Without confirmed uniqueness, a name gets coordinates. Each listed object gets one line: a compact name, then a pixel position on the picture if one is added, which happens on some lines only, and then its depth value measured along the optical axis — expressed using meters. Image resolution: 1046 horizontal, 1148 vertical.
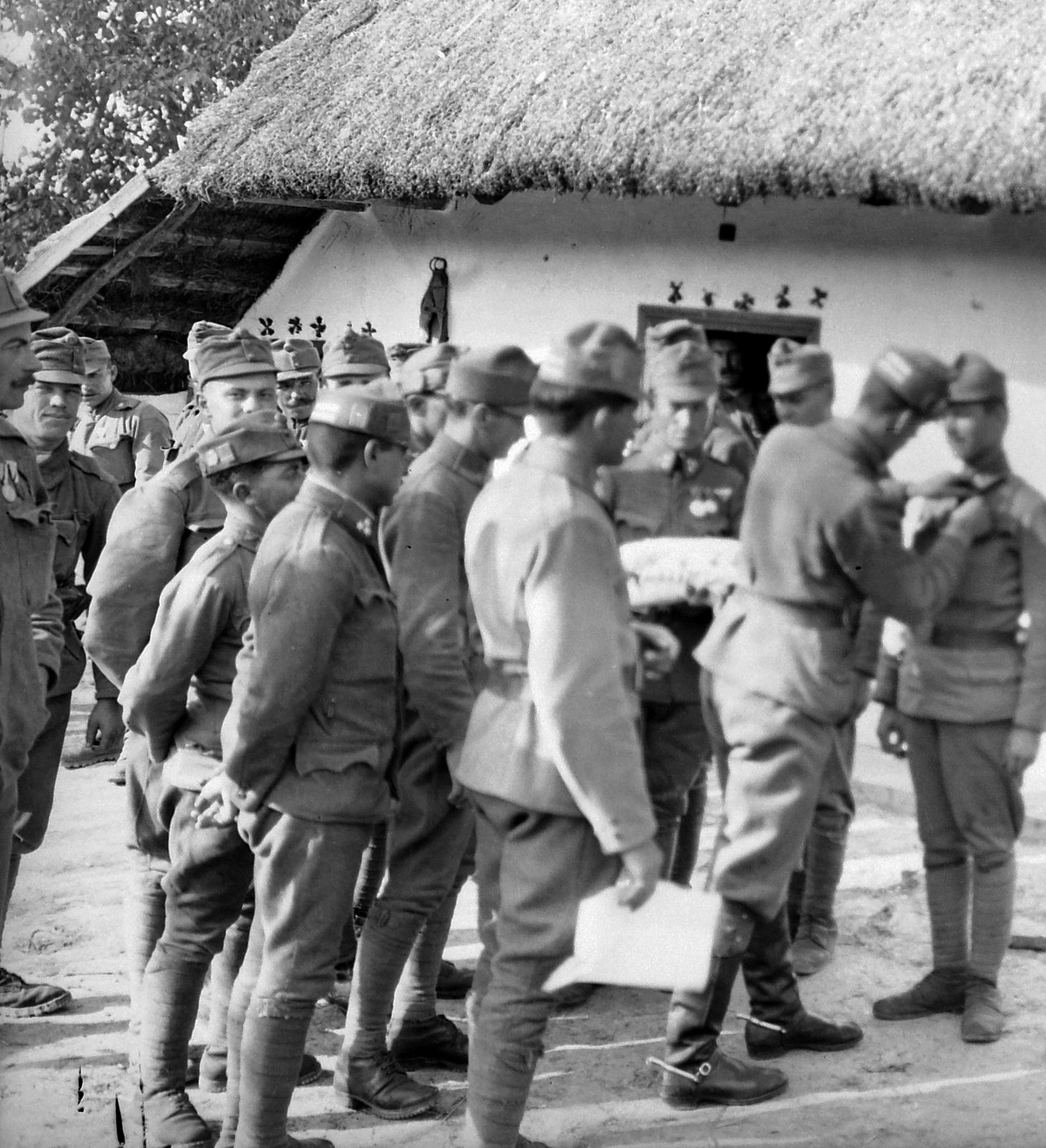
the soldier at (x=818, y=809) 3.22
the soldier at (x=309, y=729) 3.51
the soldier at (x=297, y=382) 6.32
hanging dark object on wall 6.65
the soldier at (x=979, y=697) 3.09
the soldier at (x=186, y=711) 3.84
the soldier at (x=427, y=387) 4.62
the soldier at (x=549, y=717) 3.18
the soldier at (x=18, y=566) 4.02
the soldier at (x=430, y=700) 3.84
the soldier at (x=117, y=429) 7.92
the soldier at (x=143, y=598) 4.22
